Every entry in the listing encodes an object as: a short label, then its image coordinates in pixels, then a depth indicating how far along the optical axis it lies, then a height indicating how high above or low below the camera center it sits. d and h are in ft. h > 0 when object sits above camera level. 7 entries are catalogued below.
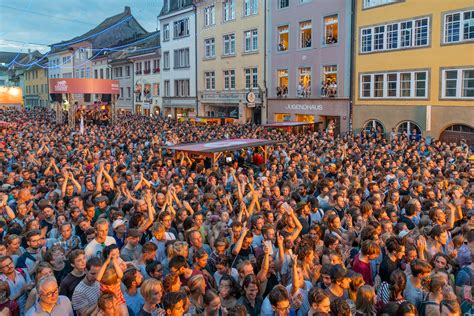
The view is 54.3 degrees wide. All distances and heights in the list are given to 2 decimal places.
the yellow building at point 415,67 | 74.79 +8.41
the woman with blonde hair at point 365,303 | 14.92 -6.05
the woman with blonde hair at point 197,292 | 15.74 -6.13
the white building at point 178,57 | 135.95 +17.91
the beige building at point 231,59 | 113.80 +14.84
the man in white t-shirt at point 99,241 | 19.85 -5.50
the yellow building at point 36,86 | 244.42 +16.40
